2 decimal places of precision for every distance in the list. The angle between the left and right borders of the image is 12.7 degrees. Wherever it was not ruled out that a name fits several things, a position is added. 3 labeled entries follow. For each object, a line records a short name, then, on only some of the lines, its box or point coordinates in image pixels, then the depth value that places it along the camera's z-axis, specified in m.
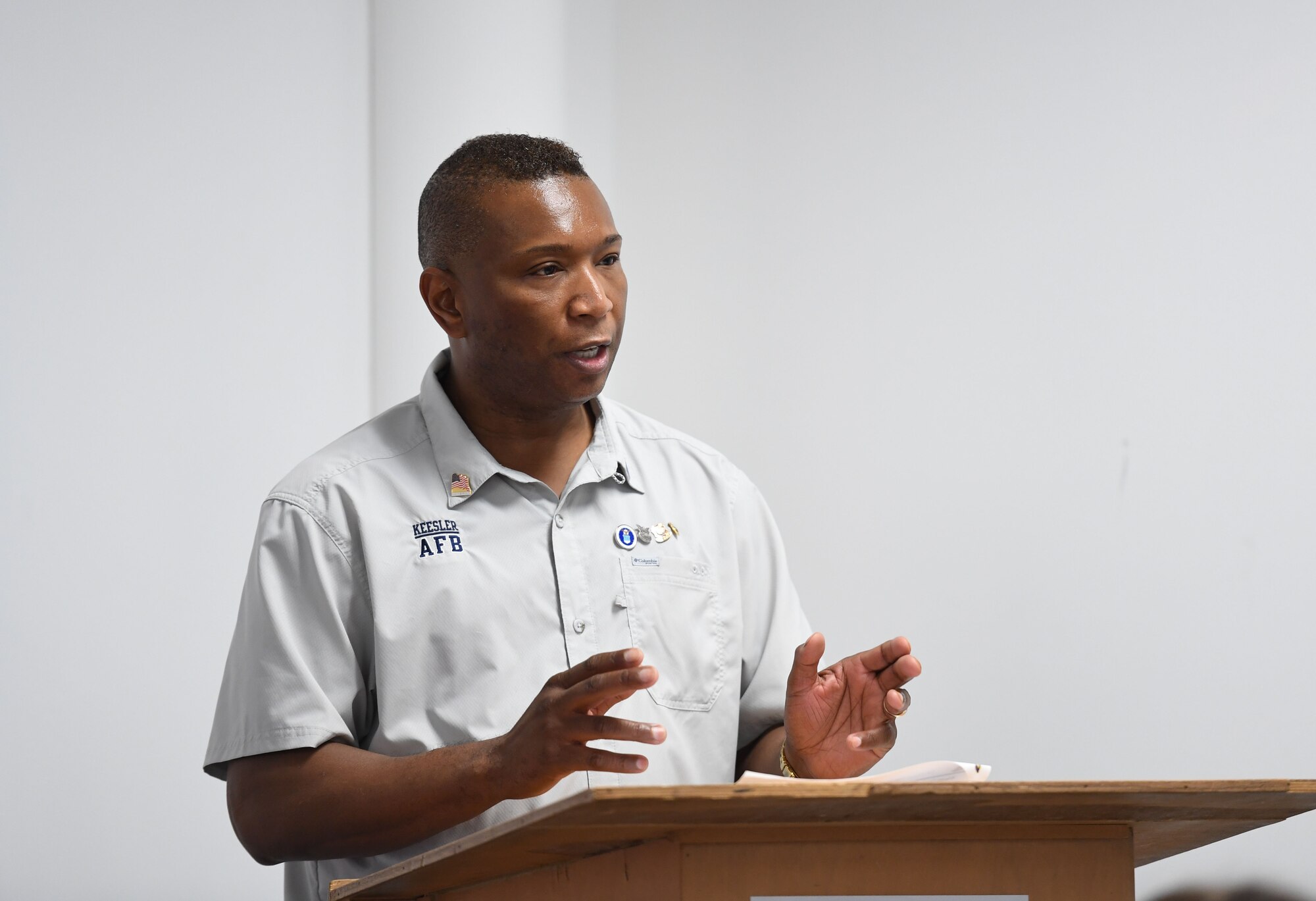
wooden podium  4.34
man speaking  5.12
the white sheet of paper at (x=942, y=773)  4.84
